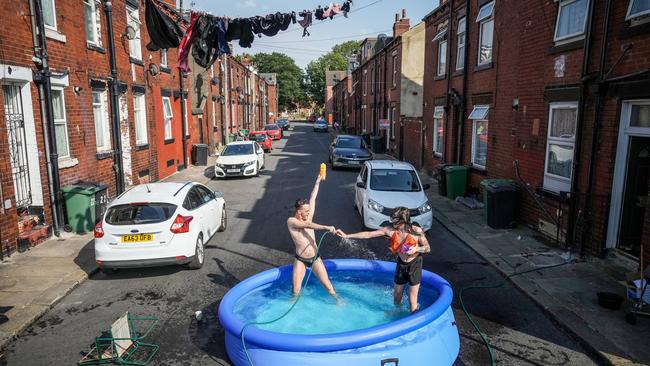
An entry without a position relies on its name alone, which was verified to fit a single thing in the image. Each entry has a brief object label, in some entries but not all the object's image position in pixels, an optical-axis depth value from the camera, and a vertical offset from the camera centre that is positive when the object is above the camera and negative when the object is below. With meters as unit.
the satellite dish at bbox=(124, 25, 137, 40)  15.08 +2.67
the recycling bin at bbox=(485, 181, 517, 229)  11.52 -2.26
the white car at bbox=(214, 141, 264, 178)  20.36 -2.10
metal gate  9.79 -0.66
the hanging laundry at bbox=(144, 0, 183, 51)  13.64 +2.47
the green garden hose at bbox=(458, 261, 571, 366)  5.90 -2.94
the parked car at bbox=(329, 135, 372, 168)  23.13 -2.01
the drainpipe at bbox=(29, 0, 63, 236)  10.32 -0.19
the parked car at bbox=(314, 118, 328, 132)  62.34 -1.60
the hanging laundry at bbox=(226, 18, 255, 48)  12.67 +2.33
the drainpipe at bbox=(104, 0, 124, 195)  14.23 +0.12
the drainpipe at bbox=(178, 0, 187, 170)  22.50 -0.12
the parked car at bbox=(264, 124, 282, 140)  45.22 -1.68
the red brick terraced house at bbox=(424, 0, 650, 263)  8.27 +0.06
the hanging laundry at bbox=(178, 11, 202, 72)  12.63 +2.01
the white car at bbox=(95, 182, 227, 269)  8.11 -2.12
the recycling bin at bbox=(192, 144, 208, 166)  24.70 -2.17
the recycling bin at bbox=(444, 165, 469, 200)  15.37 -2.16
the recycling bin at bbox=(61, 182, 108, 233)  11.16 -2.28
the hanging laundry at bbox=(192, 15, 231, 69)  12.68 +2.07
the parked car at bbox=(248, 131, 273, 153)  33.12 -1.88
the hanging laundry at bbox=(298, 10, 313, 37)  12.12 +2.51
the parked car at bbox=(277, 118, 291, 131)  65.94 -1.47
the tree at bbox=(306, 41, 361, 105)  111.62 +11.39
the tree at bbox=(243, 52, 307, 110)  106.50 +9.29
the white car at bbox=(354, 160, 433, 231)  10.99 -2.01
